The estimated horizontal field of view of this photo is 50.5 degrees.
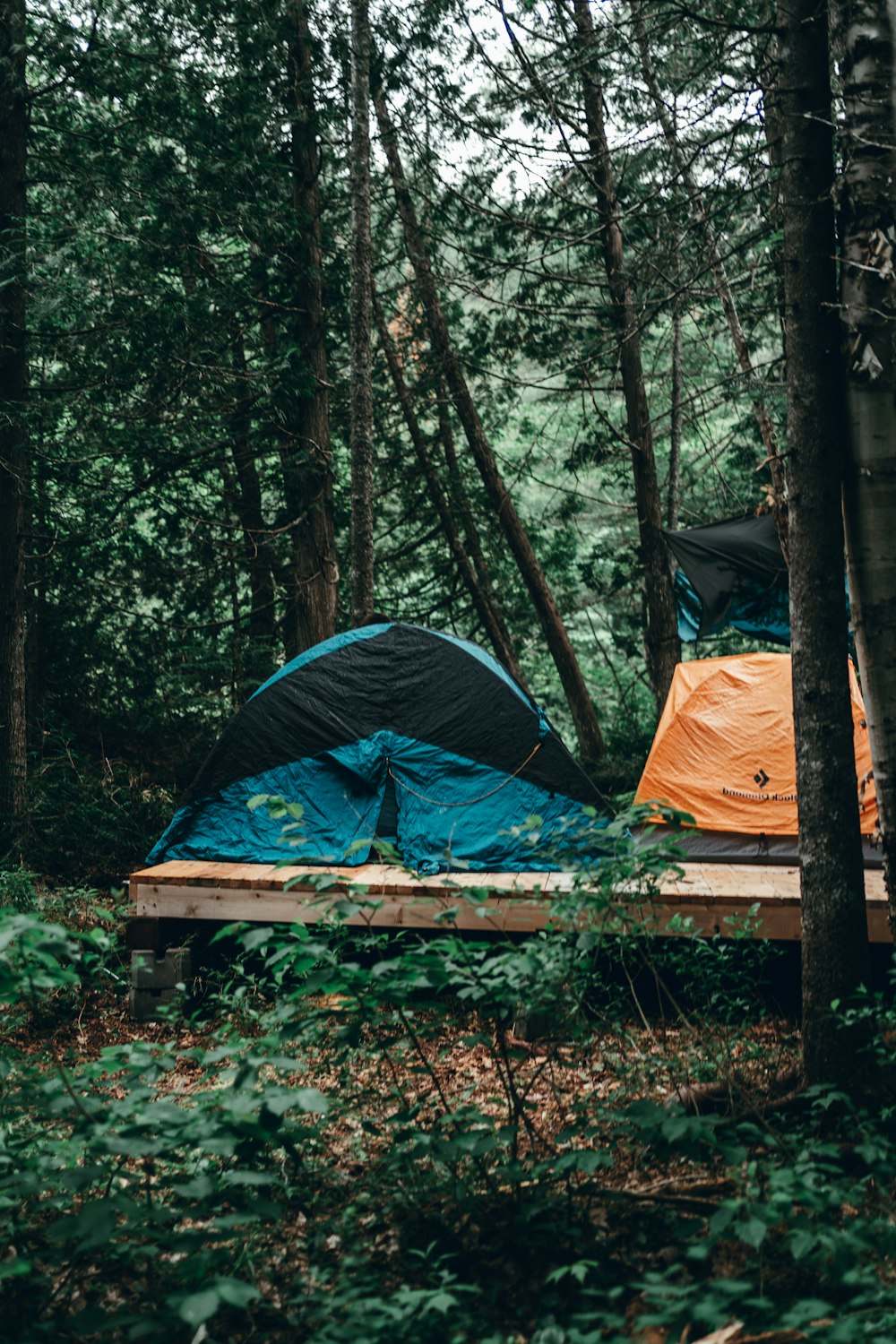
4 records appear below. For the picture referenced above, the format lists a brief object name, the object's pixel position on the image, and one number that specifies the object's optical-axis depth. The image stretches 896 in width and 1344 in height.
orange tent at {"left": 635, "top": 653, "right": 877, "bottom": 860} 6.22
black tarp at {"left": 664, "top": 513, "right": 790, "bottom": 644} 7.93
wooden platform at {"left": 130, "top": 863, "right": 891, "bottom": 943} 5.03
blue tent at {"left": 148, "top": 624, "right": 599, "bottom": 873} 6.14
